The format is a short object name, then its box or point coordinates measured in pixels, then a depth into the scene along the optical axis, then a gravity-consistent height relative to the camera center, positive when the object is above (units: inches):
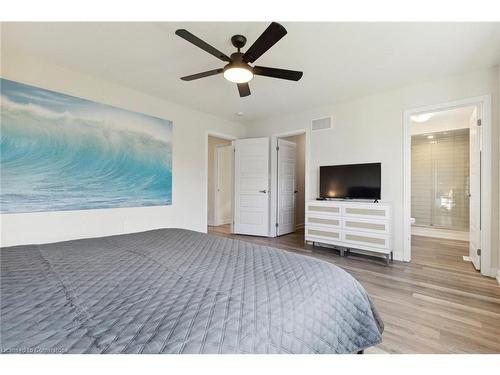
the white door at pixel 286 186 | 195.0 +1.5
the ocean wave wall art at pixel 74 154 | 93.3 +15.5
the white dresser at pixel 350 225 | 123.2 -21.2
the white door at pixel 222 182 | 244.2 +5.4
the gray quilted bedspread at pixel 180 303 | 24.2 -15.3
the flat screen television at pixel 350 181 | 136.0 +4.4
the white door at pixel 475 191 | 112.1 -1.3
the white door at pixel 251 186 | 187.5 +1.4
